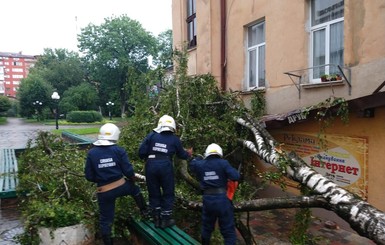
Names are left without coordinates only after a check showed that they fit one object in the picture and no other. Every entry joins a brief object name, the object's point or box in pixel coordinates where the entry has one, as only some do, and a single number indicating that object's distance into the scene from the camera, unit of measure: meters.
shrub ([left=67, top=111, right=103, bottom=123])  38.91
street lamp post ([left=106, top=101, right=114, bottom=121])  48.41
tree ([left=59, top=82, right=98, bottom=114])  46.16
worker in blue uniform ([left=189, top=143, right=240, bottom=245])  3.79
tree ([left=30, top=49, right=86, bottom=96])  52.53
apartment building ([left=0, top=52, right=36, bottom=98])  104.71
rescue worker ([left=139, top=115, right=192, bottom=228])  4.14
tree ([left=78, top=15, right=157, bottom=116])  45.84
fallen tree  3.64
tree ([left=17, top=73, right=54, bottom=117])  47.22
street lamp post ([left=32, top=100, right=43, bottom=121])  46.66
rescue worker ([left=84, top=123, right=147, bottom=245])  3.80
